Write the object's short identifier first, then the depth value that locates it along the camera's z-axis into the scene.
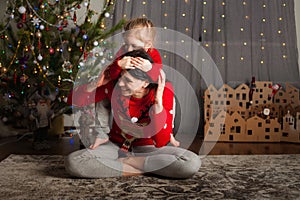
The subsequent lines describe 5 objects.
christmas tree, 2.65
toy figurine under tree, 2.48
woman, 1.63
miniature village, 2.98
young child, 1.57
